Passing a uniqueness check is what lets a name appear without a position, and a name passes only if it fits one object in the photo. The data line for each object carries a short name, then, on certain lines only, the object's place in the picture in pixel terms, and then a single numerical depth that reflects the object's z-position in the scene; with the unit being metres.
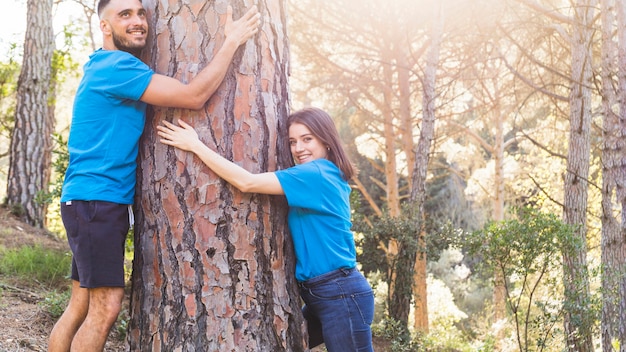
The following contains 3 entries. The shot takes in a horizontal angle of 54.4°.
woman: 2.49
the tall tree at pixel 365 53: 12.10
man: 2.39
